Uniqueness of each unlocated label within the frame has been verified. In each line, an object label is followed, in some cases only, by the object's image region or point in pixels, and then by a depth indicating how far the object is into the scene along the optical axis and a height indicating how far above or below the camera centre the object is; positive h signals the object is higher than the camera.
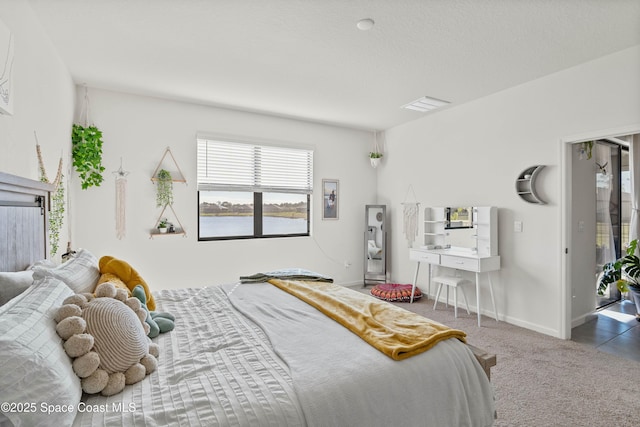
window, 4.37 +0.36
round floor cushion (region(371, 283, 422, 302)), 4.49 -1.13
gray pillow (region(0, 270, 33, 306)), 1.38 -0.31
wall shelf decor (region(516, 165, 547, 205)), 3.38 +0.31
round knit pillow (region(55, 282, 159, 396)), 1.13 -0.49
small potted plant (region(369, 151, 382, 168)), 5.42 +0.96
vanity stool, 3.79 -0.82
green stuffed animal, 1.66 -0.58
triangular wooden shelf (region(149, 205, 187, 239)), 3.96 -0.20
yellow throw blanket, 1.49 -0.60
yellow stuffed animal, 1.97 -0.37
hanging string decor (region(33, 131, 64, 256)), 2.33 +0.08
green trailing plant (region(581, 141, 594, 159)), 3.63 +0.75
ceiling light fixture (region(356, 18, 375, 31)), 2.32 +1.41
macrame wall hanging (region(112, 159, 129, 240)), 3.77 +0.14
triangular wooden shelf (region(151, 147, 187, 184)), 3.96 +0.54
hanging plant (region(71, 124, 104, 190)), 3.38 +0.67
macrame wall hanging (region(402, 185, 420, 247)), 4.92 -0.08
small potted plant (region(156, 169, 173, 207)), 3.94 +0.32
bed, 0.96 -0.65
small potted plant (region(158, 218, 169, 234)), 3.96 -0.14
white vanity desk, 3.58 -0.57
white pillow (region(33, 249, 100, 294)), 1.61 -0.31
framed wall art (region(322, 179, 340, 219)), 5.20 +0.26
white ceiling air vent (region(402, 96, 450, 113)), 3.98 +1.42
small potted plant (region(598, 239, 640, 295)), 3.61 -0.71
